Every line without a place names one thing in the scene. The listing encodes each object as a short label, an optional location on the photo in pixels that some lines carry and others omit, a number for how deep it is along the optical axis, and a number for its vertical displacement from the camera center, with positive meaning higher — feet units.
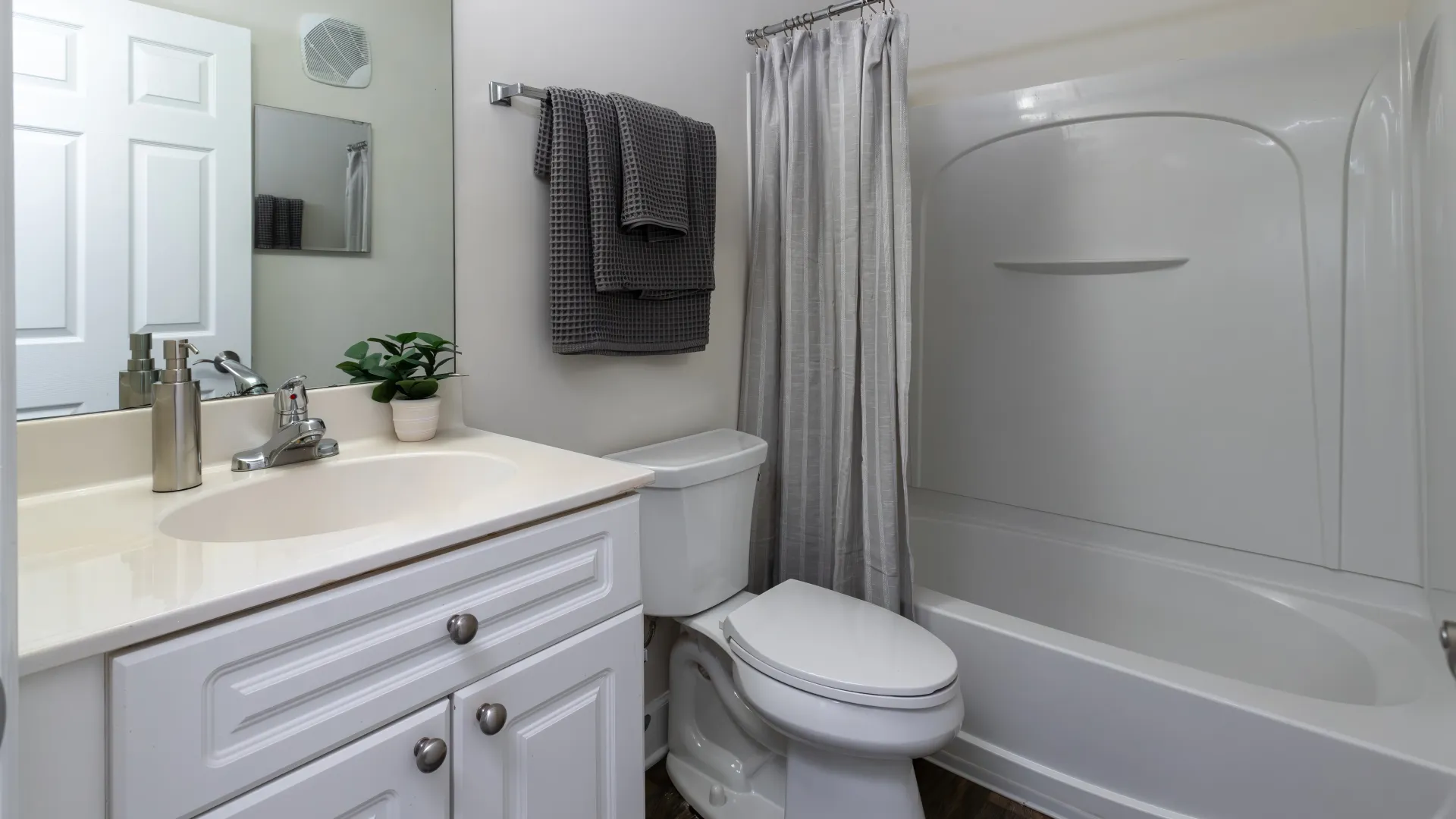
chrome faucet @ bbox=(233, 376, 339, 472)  3.36 -0.07
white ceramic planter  3.95 +0.02
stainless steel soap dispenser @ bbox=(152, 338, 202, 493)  2.98 -0.02
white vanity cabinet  1.95 -0.90
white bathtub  3.76 -1.80
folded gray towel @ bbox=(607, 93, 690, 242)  4.68 +1.74
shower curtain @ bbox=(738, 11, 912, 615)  5.33 +0.89
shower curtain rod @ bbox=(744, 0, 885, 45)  5.40 +3.32
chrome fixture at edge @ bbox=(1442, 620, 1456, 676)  2.65 -0.87
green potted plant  3.95 +0.26
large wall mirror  2.93 +1.12
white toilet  3.99 -1.55
